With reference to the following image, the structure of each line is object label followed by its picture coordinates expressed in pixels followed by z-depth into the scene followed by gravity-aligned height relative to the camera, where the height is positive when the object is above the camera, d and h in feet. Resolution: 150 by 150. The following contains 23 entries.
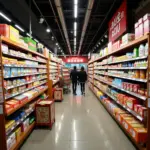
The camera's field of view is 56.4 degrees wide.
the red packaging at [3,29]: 8.71 +2.71
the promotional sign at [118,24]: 14.06 +5.55
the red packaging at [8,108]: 8.28 -2.15
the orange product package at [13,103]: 9.16 -2.05
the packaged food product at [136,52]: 10.10 +1.37
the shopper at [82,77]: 30.10 -1.18
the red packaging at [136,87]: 10.19 -1.22
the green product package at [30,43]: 13.33 +2.94
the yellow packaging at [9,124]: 8.28 -3.18
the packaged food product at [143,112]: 8.88 -2.62
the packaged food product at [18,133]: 9.52 -4.24
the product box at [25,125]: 10.59 -4.16
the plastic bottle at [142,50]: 8.95 +1.33
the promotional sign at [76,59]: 75.10 +6.76
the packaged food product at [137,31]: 9.84 +2.87
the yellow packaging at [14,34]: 9.46 +2.70
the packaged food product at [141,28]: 8.99 +2.81
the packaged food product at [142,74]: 9.23 -0.21
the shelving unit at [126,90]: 8.58 -1.69
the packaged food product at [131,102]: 10.69 -2.41
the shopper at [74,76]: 30.91 -0.97
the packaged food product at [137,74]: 10.08 -0.22
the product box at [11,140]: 8.22 -4.18
